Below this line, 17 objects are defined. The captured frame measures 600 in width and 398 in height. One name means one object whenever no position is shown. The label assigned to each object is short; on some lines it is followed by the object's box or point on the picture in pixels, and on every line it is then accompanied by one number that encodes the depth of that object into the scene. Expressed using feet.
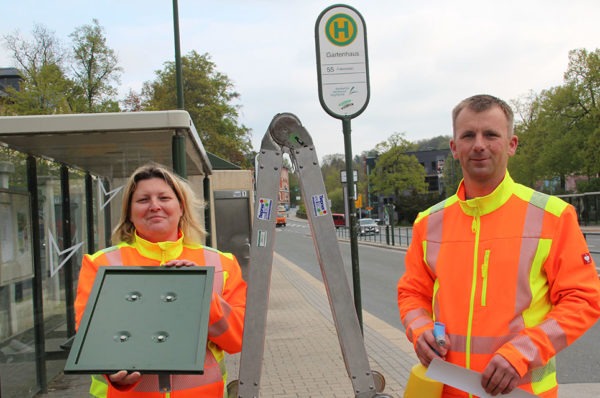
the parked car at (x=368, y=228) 130.00
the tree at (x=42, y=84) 75.46
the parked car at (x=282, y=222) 242.17
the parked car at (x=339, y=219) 213.25
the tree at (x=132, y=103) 96.31
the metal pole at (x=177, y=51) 39.47
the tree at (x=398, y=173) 218.18
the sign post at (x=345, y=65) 13.84
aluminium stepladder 8.07
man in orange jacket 6.20
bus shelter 13.03
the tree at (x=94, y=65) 85.61
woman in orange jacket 6.81
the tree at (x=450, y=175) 208.36
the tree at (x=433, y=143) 370.73
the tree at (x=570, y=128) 134.51
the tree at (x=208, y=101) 109.09
